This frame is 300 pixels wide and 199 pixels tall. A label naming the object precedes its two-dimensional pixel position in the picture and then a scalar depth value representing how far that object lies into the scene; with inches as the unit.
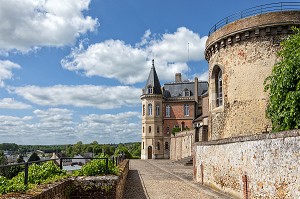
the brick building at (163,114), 2338.8
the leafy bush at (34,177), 201.2
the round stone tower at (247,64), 665.0
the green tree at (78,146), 4906.5
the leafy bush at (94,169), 355.9
